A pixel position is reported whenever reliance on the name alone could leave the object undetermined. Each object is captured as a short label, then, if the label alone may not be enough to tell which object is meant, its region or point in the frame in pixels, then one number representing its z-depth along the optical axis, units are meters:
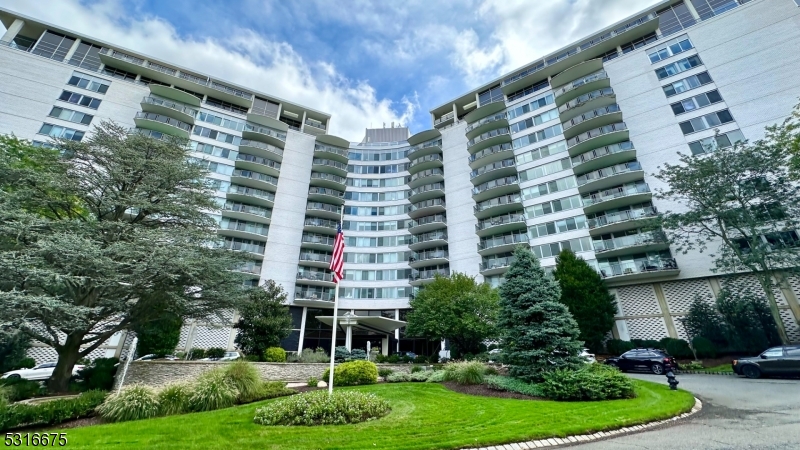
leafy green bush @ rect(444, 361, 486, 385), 14.47
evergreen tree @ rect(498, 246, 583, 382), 13.23
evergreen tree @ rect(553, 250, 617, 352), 27.17
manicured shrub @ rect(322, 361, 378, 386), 16.33
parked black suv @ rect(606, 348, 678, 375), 19.55
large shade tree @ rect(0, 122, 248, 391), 13.55
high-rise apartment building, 30.02
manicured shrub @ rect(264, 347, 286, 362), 21.92
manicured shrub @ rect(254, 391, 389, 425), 8.51
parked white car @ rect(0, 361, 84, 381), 18.81
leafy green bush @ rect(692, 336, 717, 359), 23.55
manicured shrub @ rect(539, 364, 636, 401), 11.06
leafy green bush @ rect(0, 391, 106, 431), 8.63
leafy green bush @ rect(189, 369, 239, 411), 11.13
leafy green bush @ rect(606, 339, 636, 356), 26.83
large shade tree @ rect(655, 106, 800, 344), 22.69
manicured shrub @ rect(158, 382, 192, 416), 10.65
